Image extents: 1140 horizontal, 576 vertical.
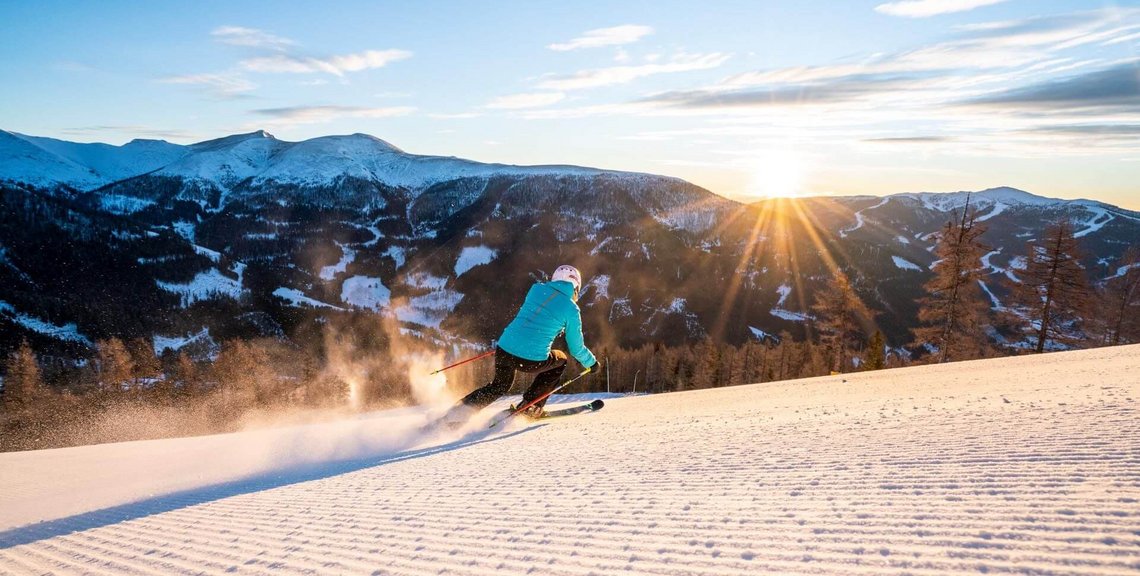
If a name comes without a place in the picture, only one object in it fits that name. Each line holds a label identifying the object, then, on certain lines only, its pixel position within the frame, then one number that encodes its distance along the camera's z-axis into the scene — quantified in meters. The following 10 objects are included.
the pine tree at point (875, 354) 30.84
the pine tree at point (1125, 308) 34.47
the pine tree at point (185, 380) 49.02
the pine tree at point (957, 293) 25.31
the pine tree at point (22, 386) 40.75
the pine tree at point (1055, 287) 25.44
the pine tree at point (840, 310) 32.47
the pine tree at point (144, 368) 49.09
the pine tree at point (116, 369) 47.38
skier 8.12
